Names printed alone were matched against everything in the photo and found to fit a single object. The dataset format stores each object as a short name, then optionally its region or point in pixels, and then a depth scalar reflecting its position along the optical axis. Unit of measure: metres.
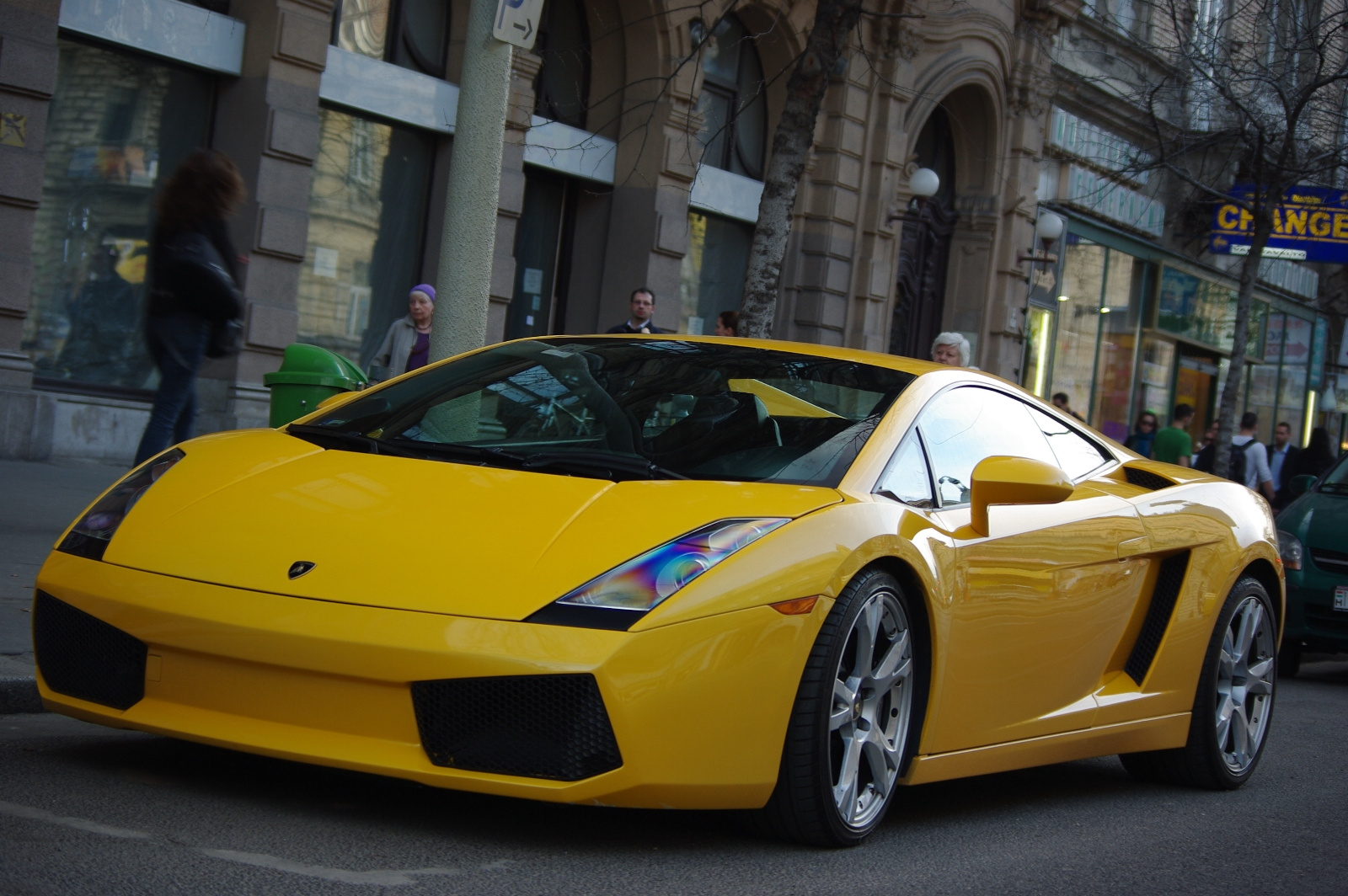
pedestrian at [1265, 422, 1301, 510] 20.48
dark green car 10.21
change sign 23.02
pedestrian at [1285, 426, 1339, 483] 20.00
